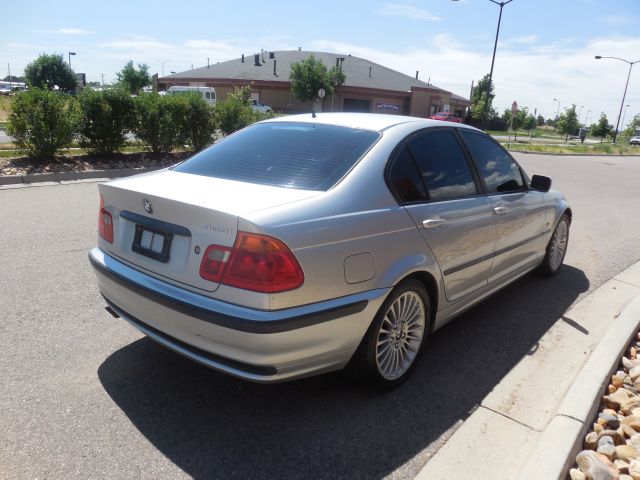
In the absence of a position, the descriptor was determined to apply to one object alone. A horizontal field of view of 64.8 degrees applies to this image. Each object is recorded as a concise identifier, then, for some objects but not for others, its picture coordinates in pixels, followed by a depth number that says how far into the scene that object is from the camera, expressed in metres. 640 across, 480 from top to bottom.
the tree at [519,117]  71.44
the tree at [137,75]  73.81
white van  41.00
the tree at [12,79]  135.00
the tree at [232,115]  14.12
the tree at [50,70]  77.50
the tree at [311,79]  53.41
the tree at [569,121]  68.56
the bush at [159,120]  11.85
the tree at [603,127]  78.71
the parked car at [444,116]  44.63
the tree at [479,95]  63.25
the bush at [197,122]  12.94
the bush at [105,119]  10.93
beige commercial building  55.75
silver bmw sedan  2.43
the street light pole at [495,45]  29.55
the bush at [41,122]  9.95
